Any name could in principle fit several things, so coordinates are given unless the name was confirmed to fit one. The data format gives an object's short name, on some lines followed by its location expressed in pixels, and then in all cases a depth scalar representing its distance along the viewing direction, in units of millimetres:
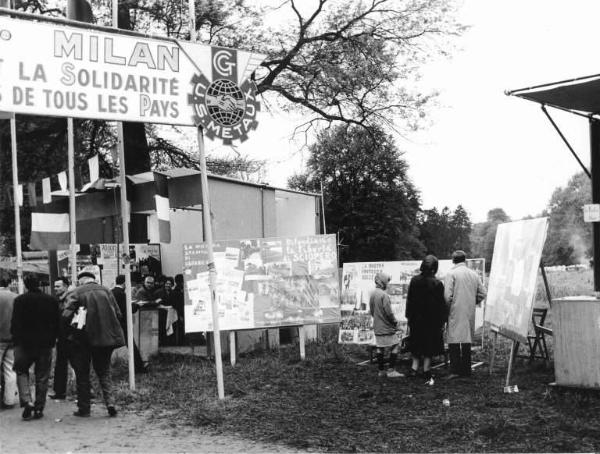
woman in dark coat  9859
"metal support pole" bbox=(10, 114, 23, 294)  12406
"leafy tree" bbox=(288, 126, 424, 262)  51875
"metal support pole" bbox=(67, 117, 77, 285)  10497
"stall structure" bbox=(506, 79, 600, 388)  7609
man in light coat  9641
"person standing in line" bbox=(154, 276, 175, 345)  13203
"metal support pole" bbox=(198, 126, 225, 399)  8625
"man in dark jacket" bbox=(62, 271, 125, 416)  8023
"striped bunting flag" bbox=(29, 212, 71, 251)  11312
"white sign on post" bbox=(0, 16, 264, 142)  7535
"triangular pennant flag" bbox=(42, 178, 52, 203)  12116
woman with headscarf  10133
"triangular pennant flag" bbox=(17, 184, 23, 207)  12614
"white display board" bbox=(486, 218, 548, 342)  8305
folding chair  9895
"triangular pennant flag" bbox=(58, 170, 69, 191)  12234
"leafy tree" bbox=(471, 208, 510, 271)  109788
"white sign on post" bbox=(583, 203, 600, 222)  8516
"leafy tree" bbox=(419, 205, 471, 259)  69438
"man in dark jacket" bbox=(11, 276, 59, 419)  8172
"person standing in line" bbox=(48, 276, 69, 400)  9320
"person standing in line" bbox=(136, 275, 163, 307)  12617
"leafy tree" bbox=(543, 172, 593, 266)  81375
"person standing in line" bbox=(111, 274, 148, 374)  10617
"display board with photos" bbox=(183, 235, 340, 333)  11633
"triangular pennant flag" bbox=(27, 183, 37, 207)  14002
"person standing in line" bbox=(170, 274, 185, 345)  13828
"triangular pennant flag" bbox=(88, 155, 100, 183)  10795
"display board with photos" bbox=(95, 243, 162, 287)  14812
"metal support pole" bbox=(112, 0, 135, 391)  9469
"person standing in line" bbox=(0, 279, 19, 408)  8845
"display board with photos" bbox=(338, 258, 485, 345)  12422
